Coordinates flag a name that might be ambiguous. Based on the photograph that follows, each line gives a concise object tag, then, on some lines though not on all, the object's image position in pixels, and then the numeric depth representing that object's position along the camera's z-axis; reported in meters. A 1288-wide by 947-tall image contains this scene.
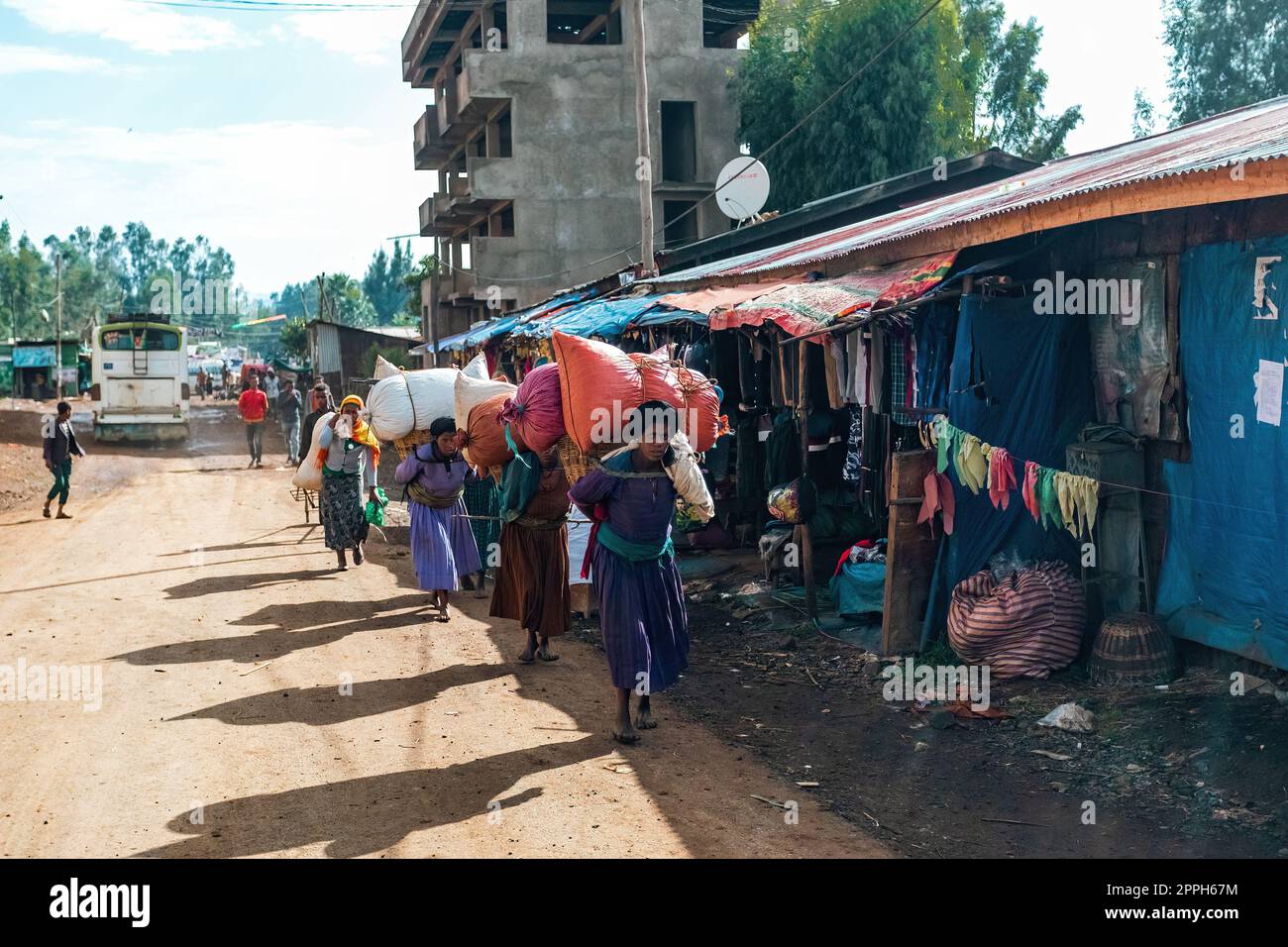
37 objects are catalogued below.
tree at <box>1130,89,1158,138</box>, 38.09
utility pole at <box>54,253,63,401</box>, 46.50
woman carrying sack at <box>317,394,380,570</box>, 11.88
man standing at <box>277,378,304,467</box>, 24.38
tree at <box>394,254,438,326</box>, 43.03
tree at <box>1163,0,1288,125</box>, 33.09
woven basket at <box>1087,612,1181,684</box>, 6.68
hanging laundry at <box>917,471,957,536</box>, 7.74
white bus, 29.80
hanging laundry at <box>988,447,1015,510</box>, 7.05
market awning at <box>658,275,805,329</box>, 9.84
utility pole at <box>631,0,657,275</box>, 16.58
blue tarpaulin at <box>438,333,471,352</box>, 23.83
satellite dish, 17.50
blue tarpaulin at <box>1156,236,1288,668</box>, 6.11
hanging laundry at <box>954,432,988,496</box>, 7.23
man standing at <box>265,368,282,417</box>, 38.84
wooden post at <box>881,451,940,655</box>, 7.93
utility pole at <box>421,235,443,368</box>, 26.82
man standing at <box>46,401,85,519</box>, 16.25
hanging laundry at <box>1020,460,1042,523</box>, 6.92
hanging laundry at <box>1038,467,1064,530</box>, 6.86
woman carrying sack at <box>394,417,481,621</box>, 9.78
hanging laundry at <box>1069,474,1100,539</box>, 6.55
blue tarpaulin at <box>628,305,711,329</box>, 10.61
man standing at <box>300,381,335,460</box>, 13.84
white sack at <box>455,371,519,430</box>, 9.09
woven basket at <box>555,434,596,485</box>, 7.58
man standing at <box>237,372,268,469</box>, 23.69
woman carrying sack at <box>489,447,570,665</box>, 8.18
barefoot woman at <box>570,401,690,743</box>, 6.51
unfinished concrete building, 30.66
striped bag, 7.07
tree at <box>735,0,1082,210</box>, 28.38
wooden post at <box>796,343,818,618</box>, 9.16
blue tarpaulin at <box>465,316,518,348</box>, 18.84
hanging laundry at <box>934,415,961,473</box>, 7.44
